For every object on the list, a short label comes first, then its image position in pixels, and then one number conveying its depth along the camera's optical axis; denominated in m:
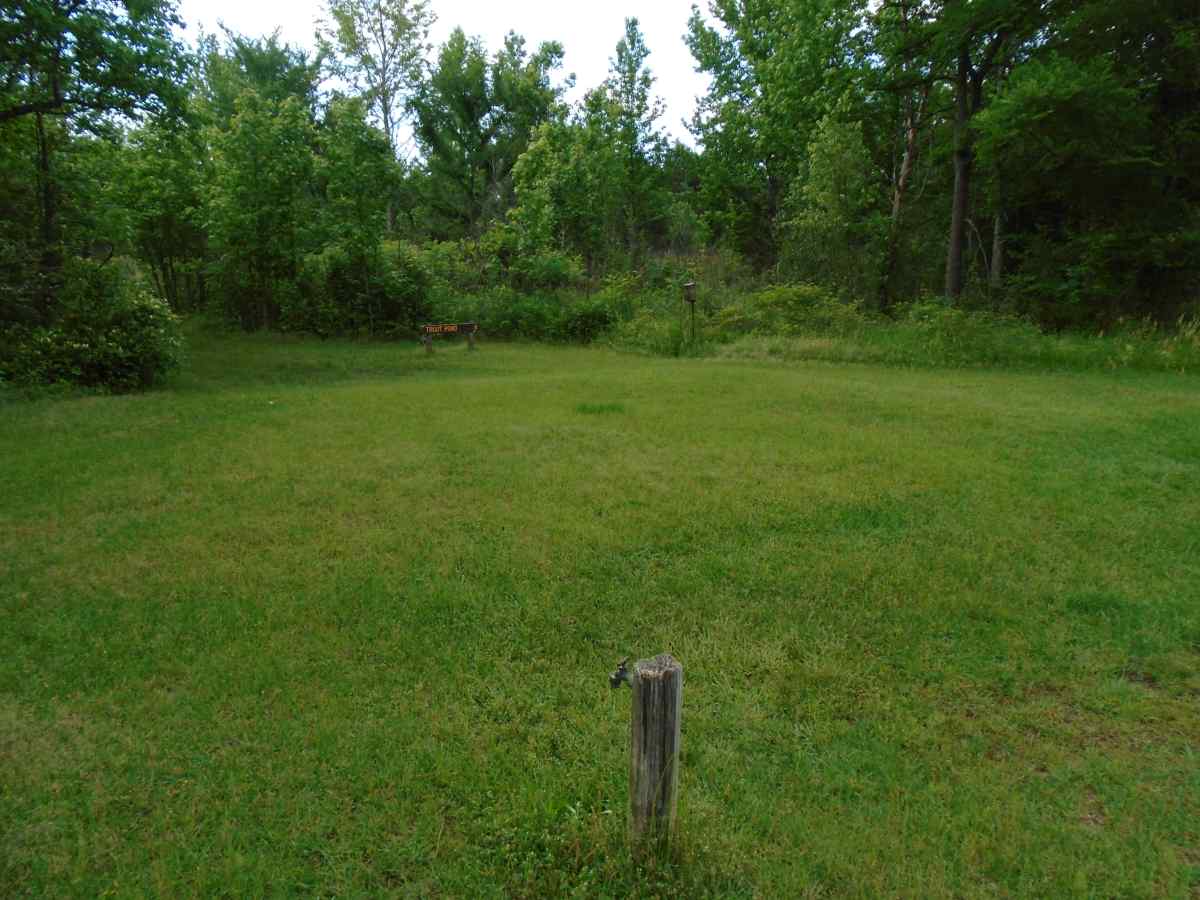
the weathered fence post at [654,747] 1.77
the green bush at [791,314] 15.28
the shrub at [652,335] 15.56
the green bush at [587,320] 18.77
